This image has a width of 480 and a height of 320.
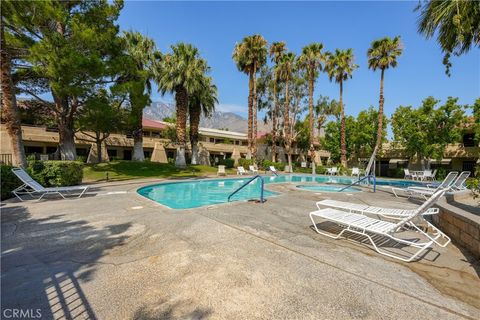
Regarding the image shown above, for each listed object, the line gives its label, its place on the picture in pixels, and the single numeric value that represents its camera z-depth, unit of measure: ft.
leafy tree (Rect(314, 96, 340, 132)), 141.38
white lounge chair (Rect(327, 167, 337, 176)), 91.71
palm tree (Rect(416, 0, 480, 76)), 19.04
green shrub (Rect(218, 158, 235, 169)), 119.03
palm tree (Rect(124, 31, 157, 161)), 65.21
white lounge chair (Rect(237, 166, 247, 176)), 87.04
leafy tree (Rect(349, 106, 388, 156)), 106.22
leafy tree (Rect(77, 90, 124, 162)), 54.44
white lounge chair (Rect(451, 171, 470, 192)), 34.96
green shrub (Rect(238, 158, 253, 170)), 106.35
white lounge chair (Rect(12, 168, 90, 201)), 30.25
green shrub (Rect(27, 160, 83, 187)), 37.88
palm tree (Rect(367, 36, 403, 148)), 85.56
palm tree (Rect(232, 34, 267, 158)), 92.27
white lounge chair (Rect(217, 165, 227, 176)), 80.53
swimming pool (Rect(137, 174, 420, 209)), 39.02
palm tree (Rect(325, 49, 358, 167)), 96.07
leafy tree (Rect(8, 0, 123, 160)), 44.47
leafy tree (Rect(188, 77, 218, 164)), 92.32
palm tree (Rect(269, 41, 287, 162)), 104.47
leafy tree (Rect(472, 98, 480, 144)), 80.42
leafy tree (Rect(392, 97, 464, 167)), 86.12
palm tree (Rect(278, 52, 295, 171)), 103.19
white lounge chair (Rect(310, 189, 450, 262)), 14.51
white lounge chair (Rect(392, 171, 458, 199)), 31.45
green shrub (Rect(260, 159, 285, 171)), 106.32
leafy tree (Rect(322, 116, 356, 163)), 115.07
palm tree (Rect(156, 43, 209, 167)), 82.69
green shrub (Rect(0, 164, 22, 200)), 30.63
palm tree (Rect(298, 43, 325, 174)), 94.27
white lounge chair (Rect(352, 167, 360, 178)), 83.77
